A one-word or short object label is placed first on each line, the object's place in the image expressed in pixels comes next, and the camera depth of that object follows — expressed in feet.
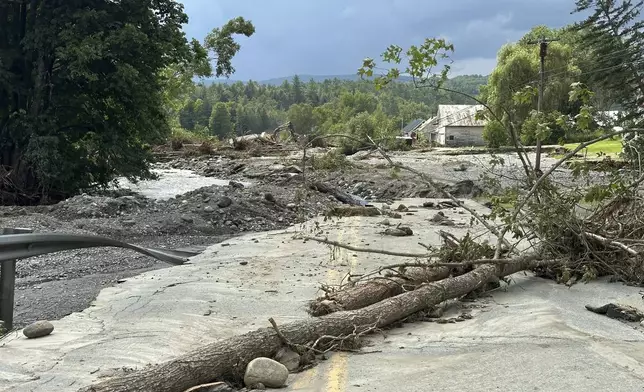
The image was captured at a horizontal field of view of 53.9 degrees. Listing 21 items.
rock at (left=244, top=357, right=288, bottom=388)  15.44
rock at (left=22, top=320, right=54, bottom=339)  18.65
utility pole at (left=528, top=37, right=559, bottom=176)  118.32
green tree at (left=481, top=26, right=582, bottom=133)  169.27
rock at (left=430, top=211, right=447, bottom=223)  49.38
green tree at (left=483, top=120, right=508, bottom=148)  164.88
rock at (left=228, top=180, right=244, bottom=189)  65.00
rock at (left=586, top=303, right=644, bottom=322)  21.21
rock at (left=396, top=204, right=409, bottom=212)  57.87
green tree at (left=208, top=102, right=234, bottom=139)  429.38
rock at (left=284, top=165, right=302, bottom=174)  93.64
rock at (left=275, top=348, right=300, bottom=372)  16.85
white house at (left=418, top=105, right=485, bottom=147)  246.88
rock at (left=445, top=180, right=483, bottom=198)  77.51
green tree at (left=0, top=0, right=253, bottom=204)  66.08
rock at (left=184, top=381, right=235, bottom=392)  14.88
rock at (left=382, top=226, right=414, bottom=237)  41.52
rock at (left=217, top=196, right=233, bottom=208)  49.06
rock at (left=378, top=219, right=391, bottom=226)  46.87
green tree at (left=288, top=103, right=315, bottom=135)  395.55
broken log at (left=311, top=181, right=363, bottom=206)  67.56
